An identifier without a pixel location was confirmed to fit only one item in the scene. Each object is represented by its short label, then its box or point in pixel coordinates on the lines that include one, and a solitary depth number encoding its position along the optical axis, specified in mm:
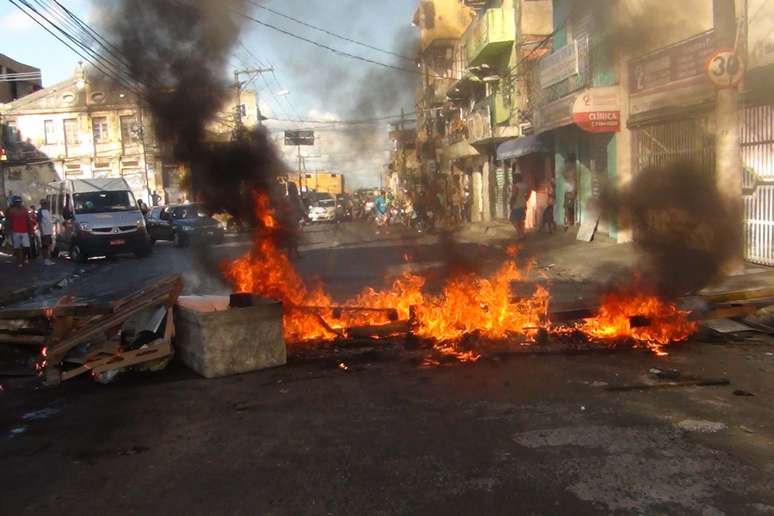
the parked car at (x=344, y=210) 39344
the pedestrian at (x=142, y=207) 19078
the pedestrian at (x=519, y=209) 18828
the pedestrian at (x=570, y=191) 19609
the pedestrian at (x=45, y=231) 18500
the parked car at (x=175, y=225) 20594
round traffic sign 9703
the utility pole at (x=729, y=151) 9727
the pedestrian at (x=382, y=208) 29641
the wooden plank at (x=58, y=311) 7039
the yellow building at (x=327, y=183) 49938
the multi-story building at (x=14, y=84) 45162
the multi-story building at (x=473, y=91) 23484
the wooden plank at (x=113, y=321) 5746
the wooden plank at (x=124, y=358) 5645
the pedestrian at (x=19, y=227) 16344
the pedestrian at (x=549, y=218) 19016
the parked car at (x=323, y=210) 38125
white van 18094
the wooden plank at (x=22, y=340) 7129
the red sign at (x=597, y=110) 15070
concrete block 5730
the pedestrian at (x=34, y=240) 17405
